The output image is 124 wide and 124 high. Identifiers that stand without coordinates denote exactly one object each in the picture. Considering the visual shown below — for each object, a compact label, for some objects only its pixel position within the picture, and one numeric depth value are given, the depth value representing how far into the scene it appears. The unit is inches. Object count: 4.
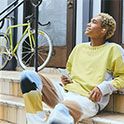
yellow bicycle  210.0
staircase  111.4
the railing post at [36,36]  132.1
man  106.2
